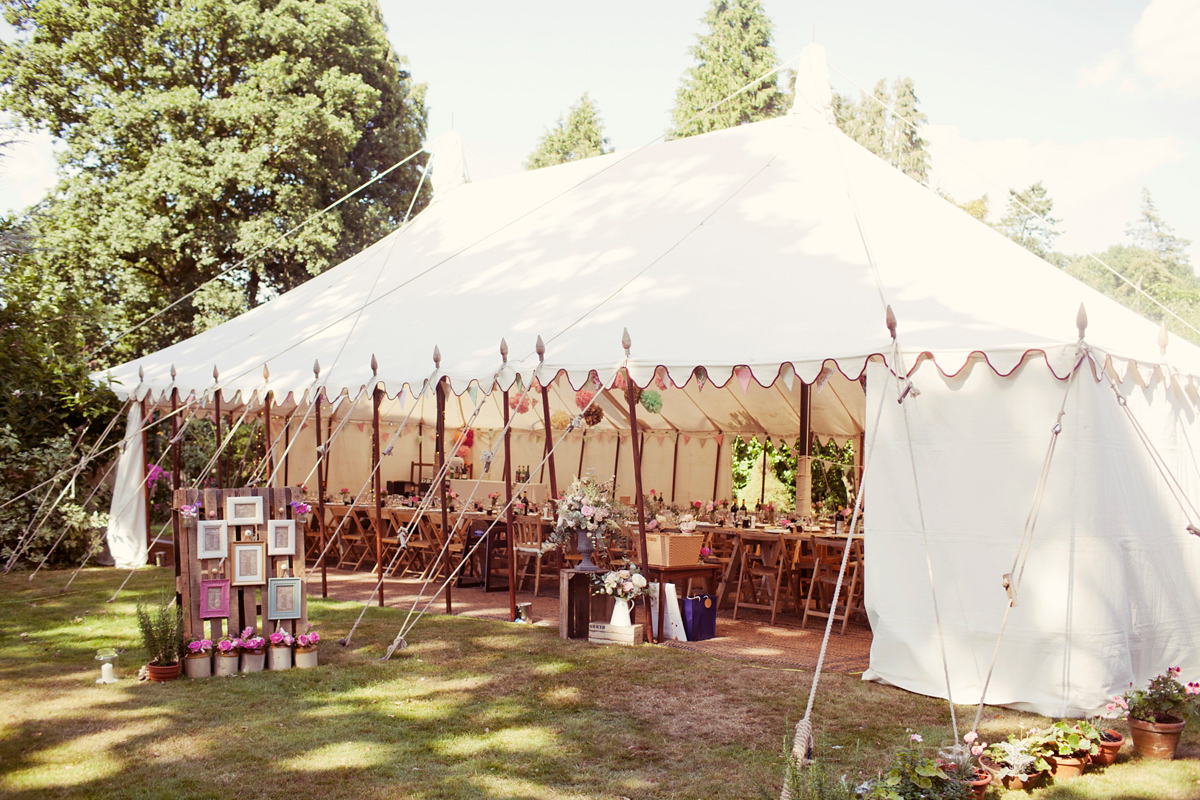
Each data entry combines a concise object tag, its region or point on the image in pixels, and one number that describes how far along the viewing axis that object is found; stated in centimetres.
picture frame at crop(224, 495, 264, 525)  626
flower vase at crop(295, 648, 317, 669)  625
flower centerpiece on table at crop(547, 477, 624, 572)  723
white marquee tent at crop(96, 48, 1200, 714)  546
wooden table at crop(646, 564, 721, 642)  733
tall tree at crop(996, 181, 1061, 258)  3912
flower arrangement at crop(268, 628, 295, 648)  625
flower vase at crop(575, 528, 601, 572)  725
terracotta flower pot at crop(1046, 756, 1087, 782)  427
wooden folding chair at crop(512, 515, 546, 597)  973
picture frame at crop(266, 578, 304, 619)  627
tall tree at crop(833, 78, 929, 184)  3080
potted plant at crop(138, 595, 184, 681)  588
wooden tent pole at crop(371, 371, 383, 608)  823
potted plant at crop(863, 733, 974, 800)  342
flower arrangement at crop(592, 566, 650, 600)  698
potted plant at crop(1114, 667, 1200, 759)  454
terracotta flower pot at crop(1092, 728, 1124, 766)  442
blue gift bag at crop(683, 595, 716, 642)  721
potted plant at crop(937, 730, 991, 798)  376
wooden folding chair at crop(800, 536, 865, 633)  790
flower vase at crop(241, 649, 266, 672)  614
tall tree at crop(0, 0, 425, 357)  1717
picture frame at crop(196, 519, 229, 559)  607
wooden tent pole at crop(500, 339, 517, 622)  717
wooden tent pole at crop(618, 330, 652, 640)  665
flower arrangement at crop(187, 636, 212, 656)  597
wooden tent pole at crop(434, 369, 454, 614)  768
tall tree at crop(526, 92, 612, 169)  3095
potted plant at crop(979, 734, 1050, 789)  414
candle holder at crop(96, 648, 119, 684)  582
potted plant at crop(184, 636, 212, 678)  596
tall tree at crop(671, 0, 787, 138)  2578
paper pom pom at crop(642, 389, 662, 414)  1032
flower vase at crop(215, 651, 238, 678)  605
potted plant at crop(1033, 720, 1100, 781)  427
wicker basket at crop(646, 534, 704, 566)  754
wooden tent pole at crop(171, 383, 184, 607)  611
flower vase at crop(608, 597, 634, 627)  709
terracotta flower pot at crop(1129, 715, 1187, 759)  453
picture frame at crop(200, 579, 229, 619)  605
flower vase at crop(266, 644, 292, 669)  622
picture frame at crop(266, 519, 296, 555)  633
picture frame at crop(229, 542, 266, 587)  619
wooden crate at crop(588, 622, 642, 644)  702
